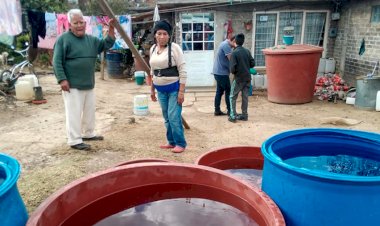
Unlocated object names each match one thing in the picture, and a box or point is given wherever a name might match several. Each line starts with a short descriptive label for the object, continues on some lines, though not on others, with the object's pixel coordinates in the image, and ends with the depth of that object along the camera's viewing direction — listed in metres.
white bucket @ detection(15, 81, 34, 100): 7.25
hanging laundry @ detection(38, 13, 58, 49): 9.65
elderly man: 3.69
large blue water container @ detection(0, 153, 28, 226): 1.37
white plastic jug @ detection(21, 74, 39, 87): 7.45
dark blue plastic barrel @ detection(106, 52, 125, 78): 10.73
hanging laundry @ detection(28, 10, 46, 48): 8.48
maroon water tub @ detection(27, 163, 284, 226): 1.80
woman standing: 3.52
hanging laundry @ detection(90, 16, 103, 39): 9.70
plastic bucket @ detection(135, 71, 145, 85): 9.94
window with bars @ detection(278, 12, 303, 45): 8.75
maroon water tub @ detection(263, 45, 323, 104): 6.92
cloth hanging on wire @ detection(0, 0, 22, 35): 6.92
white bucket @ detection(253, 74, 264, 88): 8.79
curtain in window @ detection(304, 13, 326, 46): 8.86
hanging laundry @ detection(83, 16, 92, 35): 9.66
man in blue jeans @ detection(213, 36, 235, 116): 5.90
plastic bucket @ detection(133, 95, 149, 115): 6.18
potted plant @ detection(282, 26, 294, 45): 7.31
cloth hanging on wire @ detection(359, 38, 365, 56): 7.82
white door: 8.94
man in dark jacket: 5.54
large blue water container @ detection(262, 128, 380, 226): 1.38
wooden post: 3.61
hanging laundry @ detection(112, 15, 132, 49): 9.29
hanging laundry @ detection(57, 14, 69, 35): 9.59
